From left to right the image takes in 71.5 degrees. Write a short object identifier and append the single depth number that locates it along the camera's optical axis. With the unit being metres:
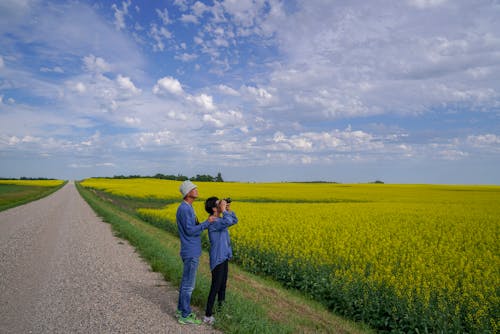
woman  5.21
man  5.23
